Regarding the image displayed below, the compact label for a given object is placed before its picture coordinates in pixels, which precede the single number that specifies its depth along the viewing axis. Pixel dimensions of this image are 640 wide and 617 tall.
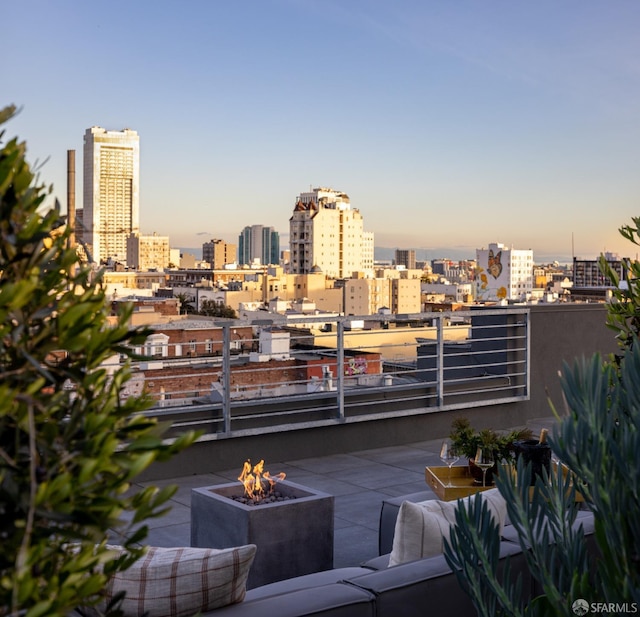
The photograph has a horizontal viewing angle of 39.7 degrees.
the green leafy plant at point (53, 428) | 0.97
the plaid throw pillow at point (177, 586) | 2.15
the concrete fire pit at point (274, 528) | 3.69
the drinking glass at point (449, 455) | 4.09
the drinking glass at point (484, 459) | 4.01
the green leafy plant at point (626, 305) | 3.32
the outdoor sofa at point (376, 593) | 2.16
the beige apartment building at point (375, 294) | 94.44
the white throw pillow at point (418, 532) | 2.68
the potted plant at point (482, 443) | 4.00
